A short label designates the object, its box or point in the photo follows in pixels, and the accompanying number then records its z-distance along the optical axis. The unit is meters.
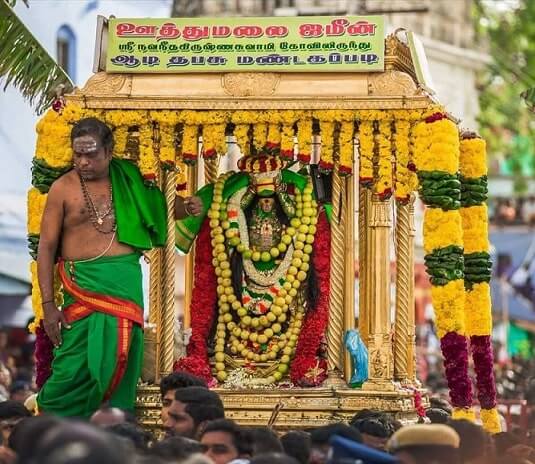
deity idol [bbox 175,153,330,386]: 13.21
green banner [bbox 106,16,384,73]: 12.56
